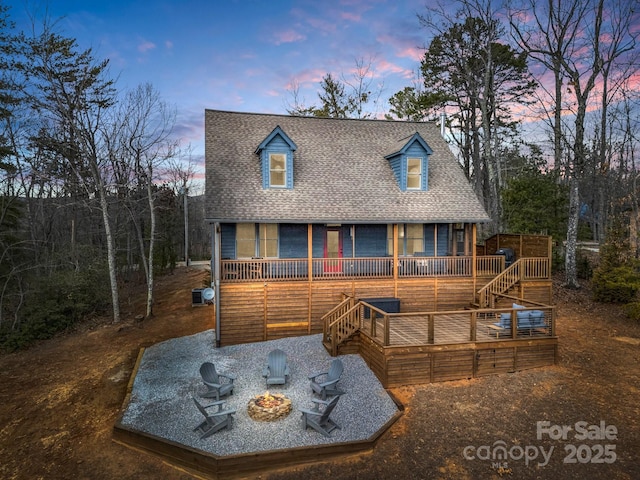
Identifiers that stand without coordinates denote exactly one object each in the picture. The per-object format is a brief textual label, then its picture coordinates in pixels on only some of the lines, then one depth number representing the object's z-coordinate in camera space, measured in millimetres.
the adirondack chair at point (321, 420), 7312
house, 13336
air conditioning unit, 19469
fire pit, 7914
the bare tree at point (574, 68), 18484
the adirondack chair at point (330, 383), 8758
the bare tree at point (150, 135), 19062
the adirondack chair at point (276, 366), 9680
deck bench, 10445
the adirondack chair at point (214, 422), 7332
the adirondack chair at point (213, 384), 8875
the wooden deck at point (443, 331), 10273
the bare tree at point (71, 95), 16672
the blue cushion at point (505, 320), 10445
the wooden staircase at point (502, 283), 14242
